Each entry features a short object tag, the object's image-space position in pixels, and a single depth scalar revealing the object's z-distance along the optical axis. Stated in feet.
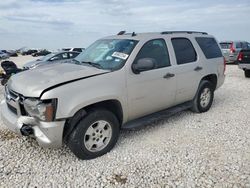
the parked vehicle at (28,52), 146.96
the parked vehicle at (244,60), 26.50
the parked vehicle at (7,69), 23.66
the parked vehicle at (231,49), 40.20
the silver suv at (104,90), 8.18
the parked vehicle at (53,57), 36.25
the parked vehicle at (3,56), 100.06
